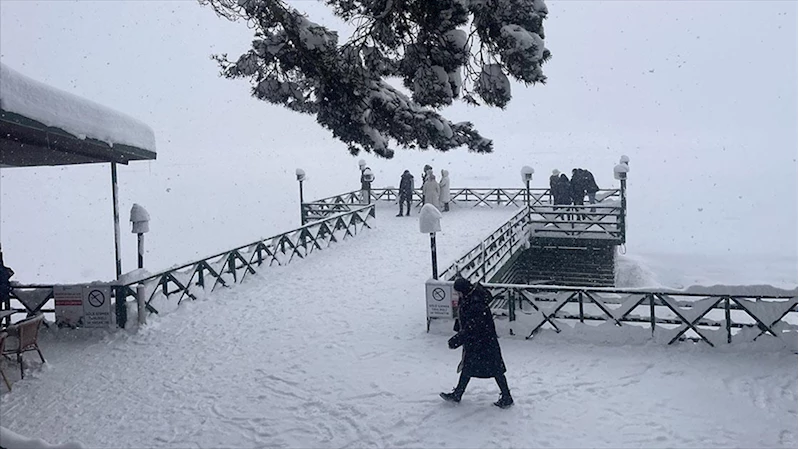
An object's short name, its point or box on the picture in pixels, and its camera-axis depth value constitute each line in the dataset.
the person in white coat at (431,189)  22.19
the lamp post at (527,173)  21.20
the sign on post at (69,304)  10.95
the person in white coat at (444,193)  24.24
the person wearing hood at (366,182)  26.36
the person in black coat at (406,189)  23.69
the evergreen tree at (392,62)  6.90
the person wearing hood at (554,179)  21.98
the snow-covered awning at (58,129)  7.57
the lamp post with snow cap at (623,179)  20.16
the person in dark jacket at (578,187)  21.69
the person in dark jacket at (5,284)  10.94
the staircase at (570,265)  20.77
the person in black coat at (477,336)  7.10
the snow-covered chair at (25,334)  8.55
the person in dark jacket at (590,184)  21.61
